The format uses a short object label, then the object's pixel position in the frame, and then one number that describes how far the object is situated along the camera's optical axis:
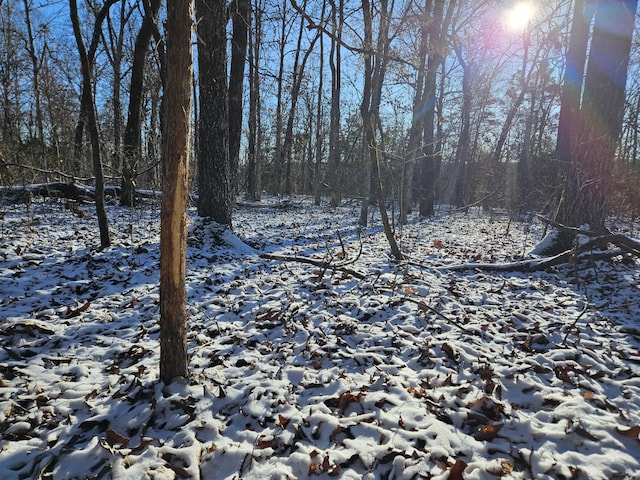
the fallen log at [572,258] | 4.32
